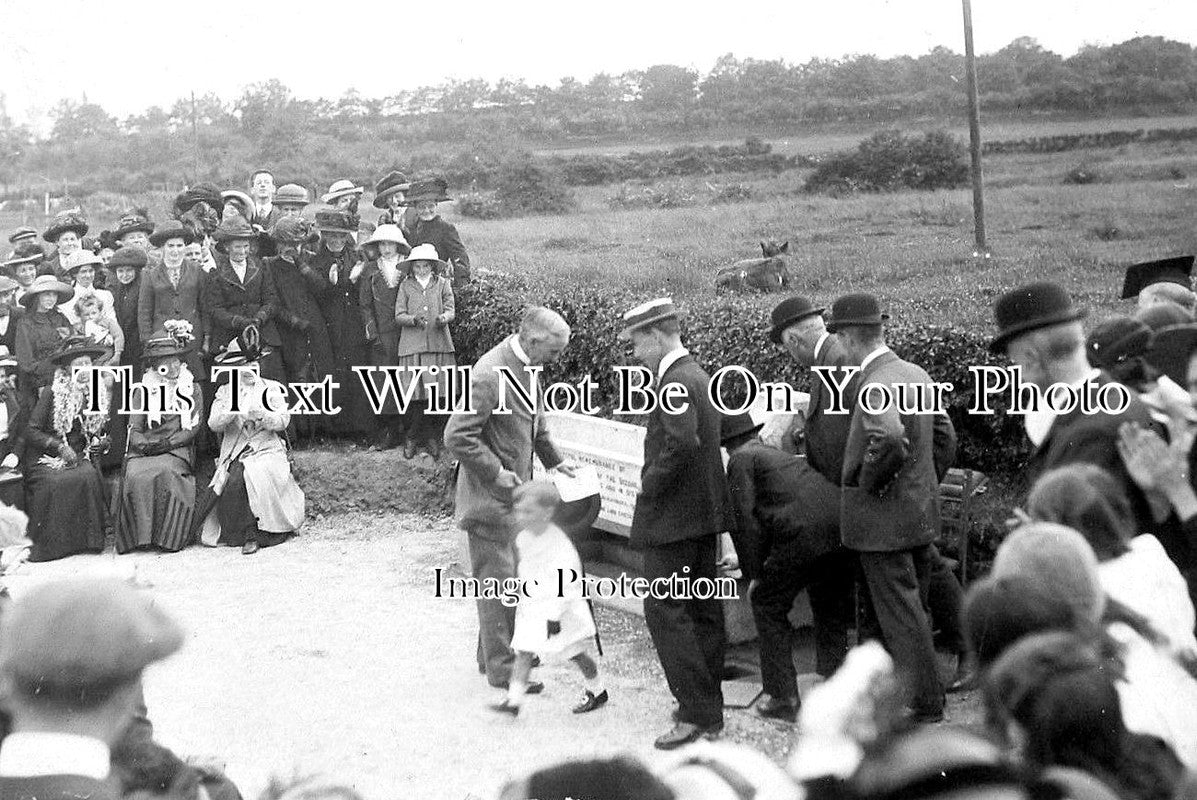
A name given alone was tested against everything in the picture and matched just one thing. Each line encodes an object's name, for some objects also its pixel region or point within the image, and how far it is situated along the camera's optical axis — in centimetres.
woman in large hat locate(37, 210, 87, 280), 998
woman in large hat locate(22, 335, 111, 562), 839
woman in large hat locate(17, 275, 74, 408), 877
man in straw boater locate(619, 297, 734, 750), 511
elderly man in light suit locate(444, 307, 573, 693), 558
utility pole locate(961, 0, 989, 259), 879
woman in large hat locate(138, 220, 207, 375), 905
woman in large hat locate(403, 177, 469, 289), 957
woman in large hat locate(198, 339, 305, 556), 838
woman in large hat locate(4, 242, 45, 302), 994
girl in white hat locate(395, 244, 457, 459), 898
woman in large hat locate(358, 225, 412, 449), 912
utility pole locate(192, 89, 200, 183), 1191
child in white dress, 540
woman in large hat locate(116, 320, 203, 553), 842
